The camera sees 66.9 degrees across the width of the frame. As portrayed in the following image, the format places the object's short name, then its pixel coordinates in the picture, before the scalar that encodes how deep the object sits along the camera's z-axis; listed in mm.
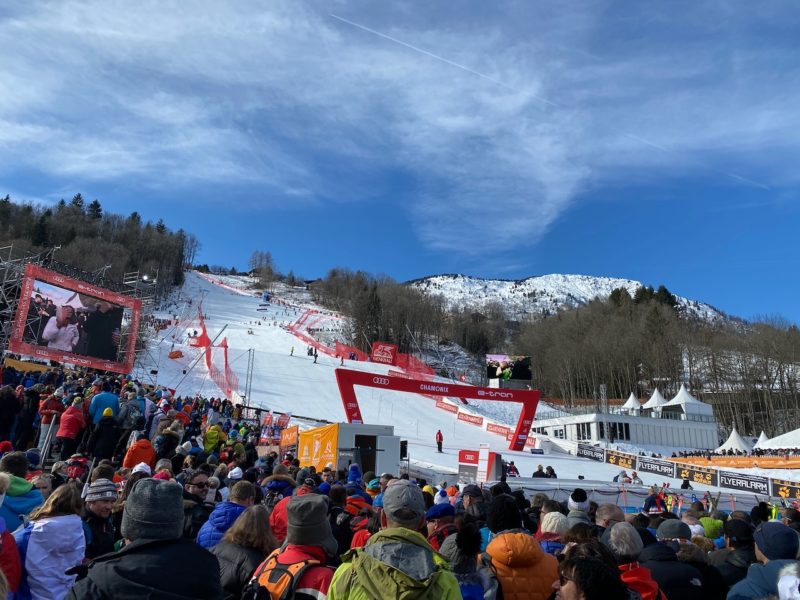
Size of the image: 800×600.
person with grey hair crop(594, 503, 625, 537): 5036
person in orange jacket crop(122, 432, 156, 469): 8766
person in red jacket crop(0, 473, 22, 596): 3080
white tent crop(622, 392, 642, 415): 52188
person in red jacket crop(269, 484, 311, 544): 4648
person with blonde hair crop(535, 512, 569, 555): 4332
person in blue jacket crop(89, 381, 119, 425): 11320
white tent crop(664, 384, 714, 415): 50312
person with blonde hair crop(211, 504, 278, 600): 3217
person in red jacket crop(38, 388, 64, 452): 11523
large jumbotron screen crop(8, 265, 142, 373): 24109
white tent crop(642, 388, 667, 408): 51188
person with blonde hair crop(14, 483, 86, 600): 3203
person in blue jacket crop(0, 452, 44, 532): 3822
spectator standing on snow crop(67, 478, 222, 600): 2137
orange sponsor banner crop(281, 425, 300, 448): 21672
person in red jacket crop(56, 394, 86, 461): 10812
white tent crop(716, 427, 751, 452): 38281
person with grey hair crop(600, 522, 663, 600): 3322
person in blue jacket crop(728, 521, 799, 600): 3379
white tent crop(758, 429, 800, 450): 33594
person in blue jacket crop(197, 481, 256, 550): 3943
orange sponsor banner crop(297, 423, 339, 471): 16938
